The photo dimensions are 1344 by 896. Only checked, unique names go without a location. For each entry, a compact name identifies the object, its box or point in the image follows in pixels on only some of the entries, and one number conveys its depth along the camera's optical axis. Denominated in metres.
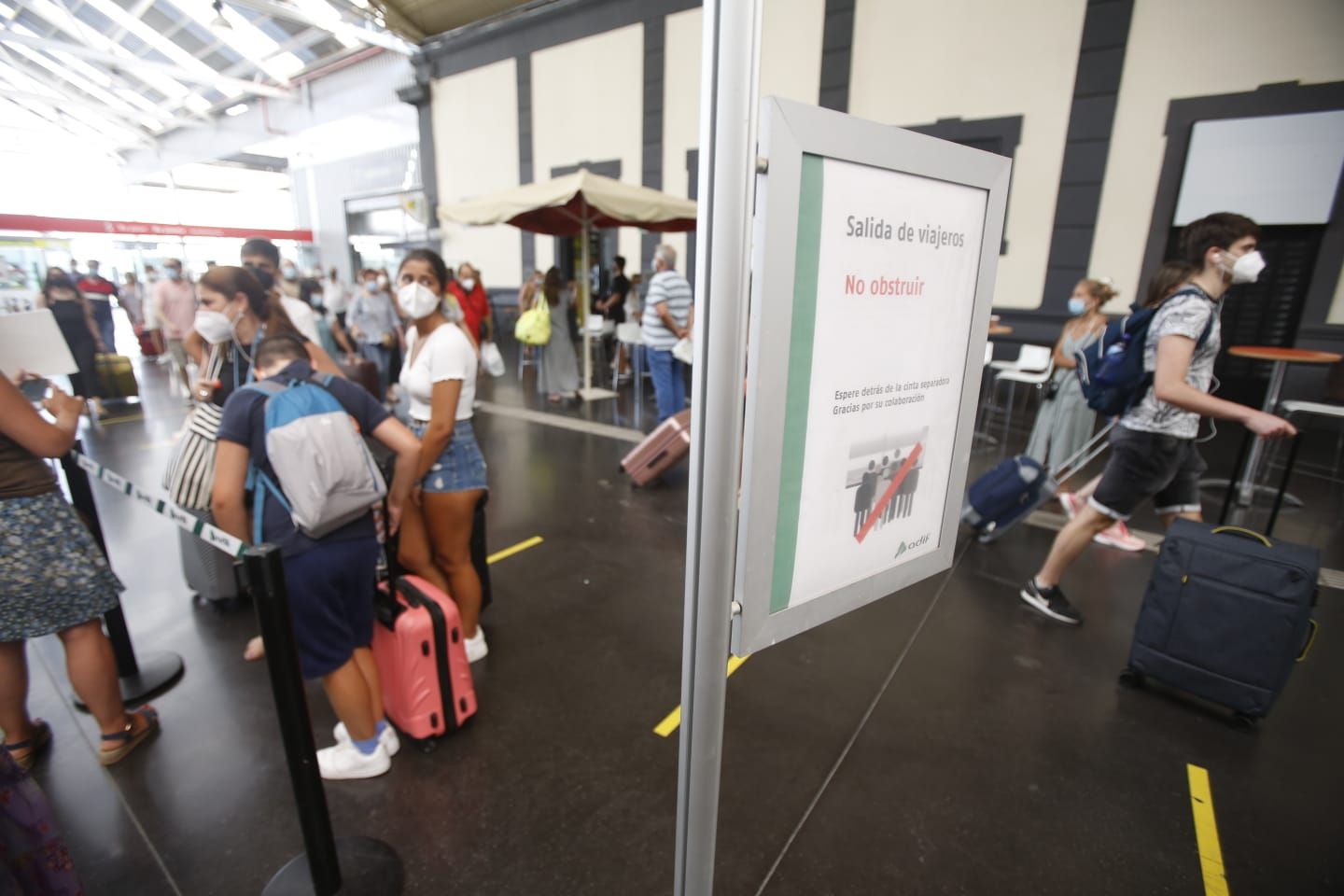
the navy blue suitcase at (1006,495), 3.58
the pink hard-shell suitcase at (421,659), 2.03
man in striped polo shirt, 5.74
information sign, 0.74
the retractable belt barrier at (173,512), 1.43
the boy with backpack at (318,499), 1.59
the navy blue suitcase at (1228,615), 2.08
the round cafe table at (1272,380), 4.13
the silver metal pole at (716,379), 0.66
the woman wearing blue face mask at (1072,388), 4.34
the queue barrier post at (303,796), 1.33
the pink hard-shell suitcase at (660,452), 4.52
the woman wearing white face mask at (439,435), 2.24
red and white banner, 7.34
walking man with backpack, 2.30
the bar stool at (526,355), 10.52
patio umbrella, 6.05
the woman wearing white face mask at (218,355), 2.01
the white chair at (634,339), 7.97
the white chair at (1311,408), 3.85
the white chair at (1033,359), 6.63
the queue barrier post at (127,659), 2.20
